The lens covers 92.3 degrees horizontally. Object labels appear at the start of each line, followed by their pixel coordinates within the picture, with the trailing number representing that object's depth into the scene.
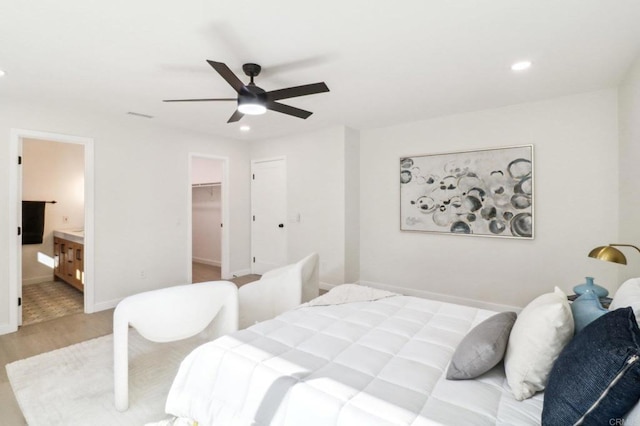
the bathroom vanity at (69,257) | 4.36
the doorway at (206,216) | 6.56
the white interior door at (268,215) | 5.37
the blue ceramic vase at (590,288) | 2.27
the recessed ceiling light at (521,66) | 2.56
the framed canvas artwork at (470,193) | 3.60
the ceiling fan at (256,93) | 2.28
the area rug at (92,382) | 1.96
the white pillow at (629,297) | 1.30
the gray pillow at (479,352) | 1.38
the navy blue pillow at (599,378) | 0.89
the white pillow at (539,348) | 1.27
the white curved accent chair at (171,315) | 1.99
